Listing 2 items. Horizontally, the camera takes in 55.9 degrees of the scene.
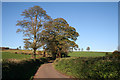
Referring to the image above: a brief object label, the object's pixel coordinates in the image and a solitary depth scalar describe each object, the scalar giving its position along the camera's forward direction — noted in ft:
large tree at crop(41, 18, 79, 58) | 110.11
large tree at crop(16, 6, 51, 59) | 83.46
